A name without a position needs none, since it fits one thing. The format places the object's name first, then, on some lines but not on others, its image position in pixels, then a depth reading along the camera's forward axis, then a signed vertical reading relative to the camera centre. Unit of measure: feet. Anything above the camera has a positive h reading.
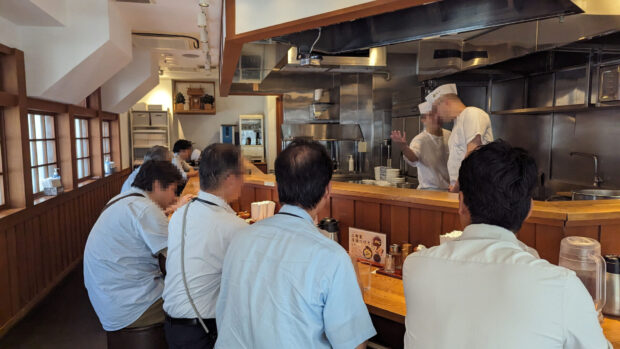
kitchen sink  9.26 -1.39
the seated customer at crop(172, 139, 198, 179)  20.04 -0.87
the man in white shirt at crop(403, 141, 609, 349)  2.91 -1.13
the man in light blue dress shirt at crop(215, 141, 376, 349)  3.82 -1.45
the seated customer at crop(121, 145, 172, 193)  14.51 -0.68
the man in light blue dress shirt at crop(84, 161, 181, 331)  7.41 -2.38
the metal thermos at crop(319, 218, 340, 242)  7.75 -1.78
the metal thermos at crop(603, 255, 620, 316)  5.15 -1.92
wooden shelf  31.45 +1.80
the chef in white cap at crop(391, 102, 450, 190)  11.89 -0.54
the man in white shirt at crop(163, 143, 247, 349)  5.61 -1.74
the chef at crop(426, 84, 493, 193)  9.70 +0.28
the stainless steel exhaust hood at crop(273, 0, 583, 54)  6.57 +2.14
